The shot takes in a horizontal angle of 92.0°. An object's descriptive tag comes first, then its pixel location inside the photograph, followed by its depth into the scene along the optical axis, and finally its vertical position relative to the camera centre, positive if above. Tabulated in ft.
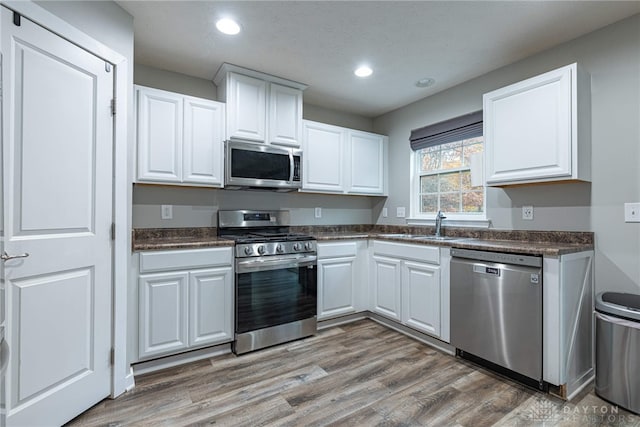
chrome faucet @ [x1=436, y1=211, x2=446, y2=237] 10.13 -0.22
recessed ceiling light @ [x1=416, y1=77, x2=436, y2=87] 9.70 +4.24
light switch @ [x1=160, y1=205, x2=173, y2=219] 8.96 +0.04
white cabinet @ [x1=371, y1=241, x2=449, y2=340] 8.31 -2.14
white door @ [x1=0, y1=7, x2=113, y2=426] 4.72 -0.18
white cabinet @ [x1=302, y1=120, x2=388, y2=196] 10.72 +1.99
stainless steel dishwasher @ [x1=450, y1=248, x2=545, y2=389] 6.34 -2.16
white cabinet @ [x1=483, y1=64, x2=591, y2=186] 6.73 +2.01
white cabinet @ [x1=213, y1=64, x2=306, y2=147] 8.96 +3.29
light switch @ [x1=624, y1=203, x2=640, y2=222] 6.42 +0.07
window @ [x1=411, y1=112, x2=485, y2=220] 9.75 +1.57
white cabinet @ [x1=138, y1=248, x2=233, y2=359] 7.05 -2.11
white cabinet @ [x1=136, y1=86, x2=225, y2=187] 7.89 +2.01
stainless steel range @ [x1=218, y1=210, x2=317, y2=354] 8.11 -2.03
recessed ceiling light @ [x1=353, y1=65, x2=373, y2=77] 8.98 +4.23
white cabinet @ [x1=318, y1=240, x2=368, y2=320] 9.75 -2.11
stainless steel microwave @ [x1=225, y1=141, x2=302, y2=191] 8.96 +1.42
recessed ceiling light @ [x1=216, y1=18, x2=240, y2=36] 6.79 +4.20
